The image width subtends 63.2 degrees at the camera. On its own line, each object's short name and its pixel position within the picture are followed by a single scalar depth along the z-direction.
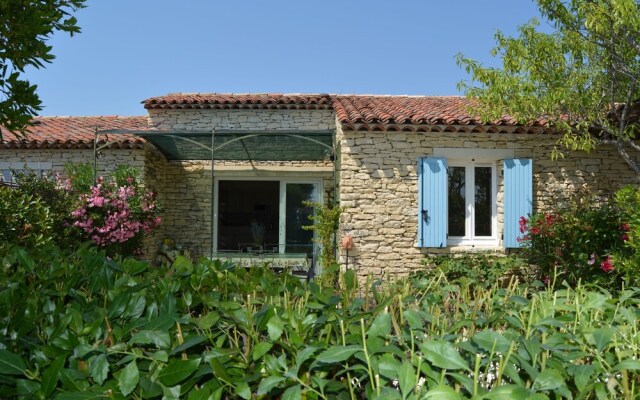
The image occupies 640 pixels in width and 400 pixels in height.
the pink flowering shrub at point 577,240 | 8.12
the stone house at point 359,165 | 10.09
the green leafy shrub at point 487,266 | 9.50
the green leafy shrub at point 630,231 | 6.53
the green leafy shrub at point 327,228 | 10.16
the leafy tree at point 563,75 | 8.27
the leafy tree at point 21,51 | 3.09
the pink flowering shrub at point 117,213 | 10.99
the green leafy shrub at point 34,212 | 7.66
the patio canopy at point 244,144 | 10.90
